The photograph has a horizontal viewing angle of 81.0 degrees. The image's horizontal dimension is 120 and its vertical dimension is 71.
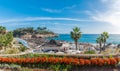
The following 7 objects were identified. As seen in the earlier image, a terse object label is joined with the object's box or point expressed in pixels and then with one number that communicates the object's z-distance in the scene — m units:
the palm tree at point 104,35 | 22.81
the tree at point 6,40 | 18.76
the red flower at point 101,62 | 5.98
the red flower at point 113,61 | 5.98
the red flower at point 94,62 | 6.00
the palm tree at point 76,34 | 21.07
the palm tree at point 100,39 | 23.08
